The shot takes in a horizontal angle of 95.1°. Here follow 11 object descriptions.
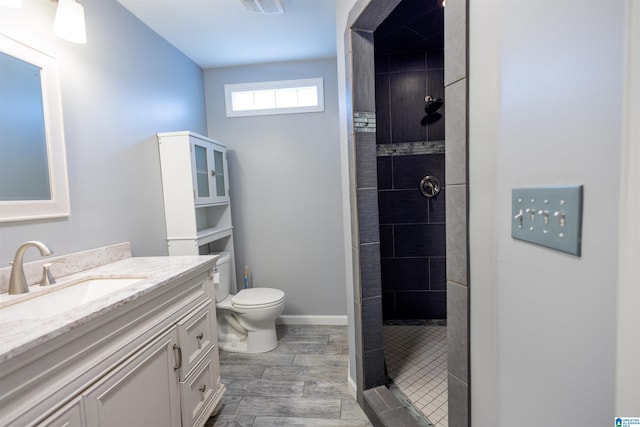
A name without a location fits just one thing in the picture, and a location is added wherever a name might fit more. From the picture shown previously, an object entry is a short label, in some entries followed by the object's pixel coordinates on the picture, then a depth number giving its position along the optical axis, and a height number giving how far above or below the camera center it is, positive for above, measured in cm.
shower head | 240 +70
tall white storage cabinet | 210 +9
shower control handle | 253 +2
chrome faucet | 111 -24
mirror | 117 +29
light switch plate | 49 -6
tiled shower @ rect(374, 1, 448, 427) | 246 -2
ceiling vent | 178 +118
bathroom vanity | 73 -49
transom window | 269 +91
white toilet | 230 -97
